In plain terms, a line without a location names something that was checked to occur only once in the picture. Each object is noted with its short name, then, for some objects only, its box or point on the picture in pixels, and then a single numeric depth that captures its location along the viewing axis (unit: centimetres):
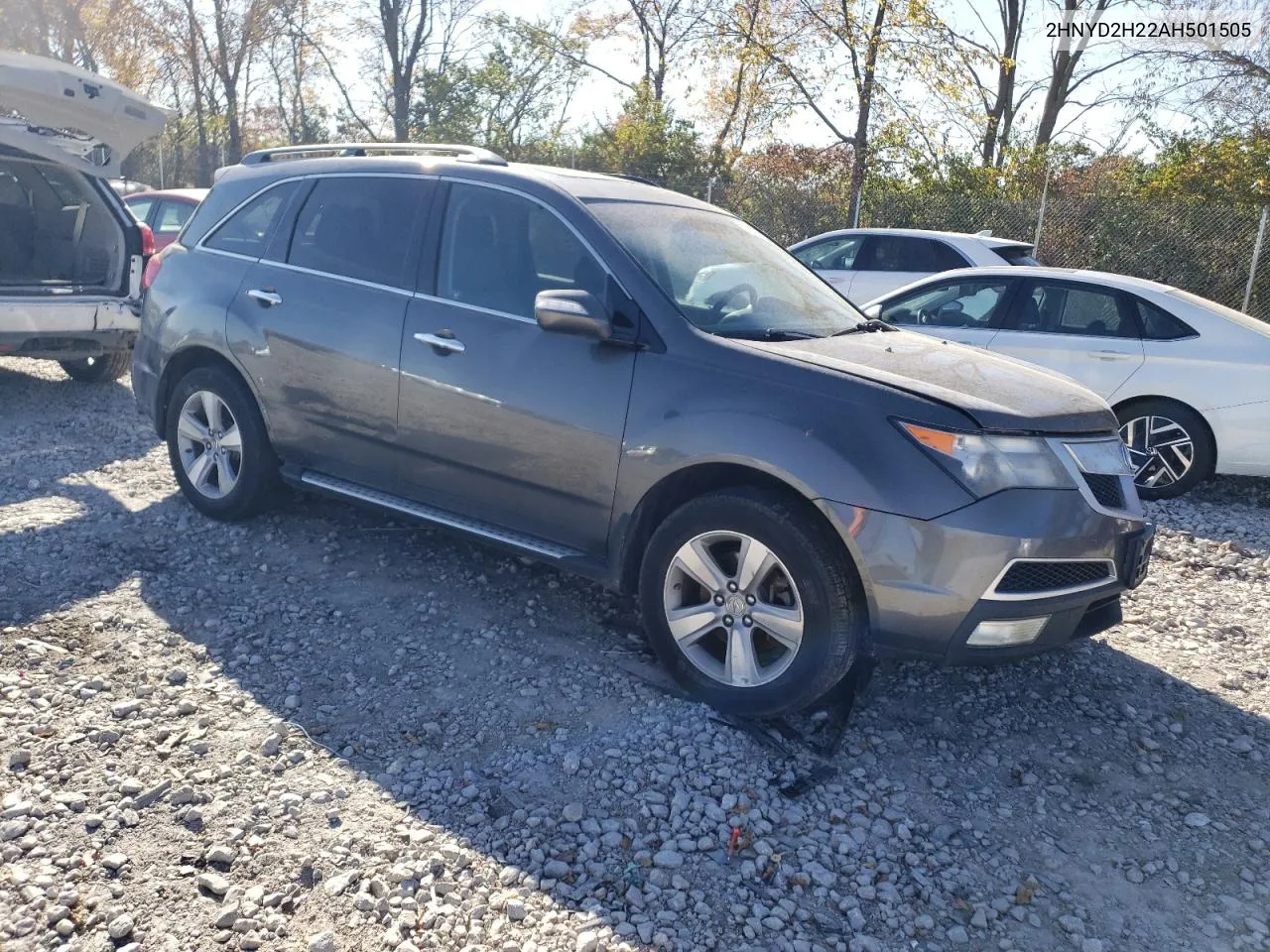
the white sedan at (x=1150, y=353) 675
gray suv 335
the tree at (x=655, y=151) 2103
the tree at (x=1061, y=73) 2300
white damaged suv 688
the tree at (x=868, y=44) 1586
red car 1298
